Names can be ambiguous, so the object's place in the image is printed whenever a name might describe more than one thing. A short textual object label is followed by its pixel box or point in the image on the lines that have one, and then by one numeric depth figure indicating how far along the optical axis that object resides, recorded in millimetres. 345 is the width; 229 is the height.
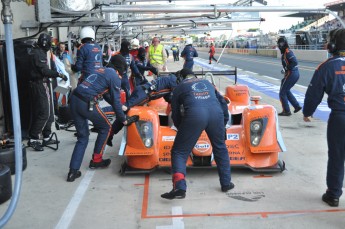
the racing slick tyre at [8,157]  5757
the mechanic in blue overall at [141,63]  11082
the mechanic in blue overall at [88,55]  7598
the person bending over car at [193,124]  4602
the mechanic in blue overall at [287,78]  9992
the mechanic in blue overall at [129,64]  9258
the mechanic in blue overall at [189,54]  14062
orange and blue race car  5453
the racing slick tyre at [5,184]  4816
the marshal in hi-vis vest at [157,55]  14242
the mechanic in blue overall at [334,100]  4320
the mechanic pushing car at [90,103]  5543
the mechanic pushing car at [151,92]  6391
